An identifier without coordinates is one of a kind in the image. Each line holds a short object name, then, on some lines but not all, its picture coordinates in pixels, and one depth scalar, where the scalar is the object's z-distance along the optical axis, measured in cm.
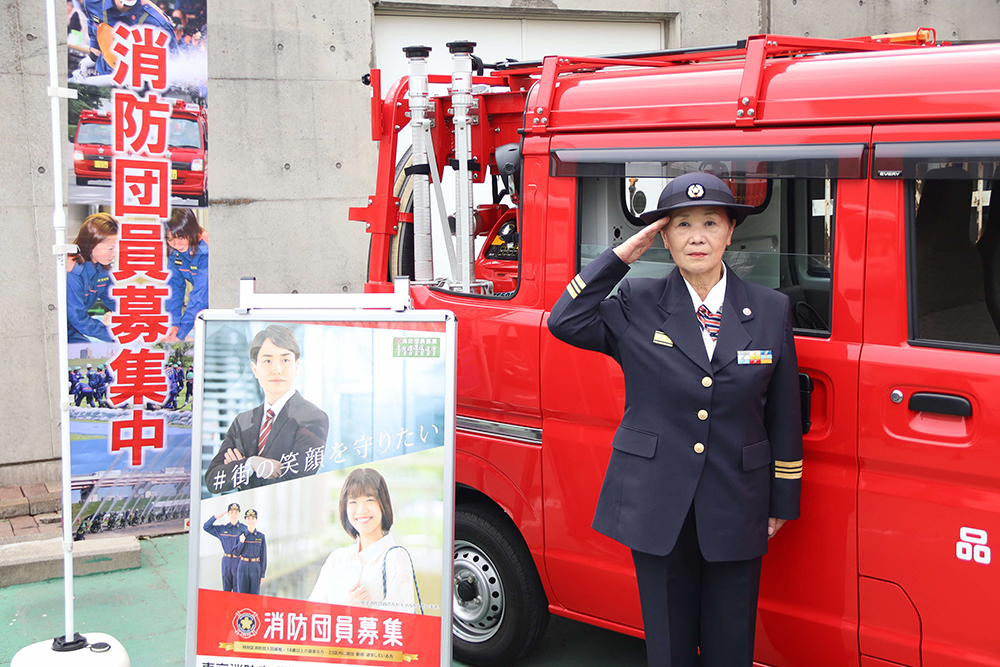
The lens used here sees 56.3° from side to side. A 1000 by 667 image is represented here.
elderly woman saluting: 267
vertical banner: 417
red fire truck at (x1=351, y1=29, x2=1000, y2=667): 252
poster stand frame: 305
